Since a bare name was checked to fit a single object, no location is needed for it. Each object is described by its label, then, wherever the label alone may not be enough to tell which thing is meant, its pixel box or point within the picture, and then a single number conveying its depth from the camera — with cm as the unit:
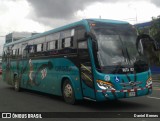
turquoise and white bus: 675
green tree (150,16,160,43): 2304
